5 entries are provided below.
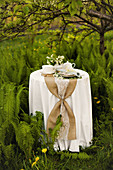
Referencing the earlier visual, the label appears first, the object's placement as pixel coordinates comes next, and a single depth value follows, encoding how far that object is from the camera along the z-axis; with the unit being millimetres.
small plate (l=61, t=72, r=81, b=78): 2851
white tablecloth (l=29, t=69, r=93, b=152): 2727
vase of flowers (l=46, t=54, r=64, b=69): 3038
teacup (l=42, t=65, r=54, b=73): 2994
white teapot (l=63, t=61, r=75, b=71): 3034
